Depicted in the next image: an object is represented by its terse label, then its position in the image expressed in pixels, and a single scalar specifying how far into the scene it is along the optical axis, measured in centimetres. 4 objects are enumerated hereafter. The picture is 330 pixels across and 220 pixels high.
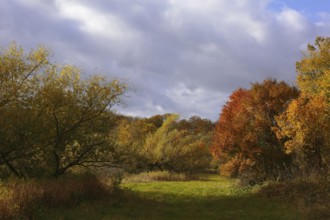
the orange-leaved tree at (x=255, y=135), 2302
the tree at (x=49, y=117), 1677
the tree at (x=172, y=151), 3791
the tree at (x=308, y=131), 1981
